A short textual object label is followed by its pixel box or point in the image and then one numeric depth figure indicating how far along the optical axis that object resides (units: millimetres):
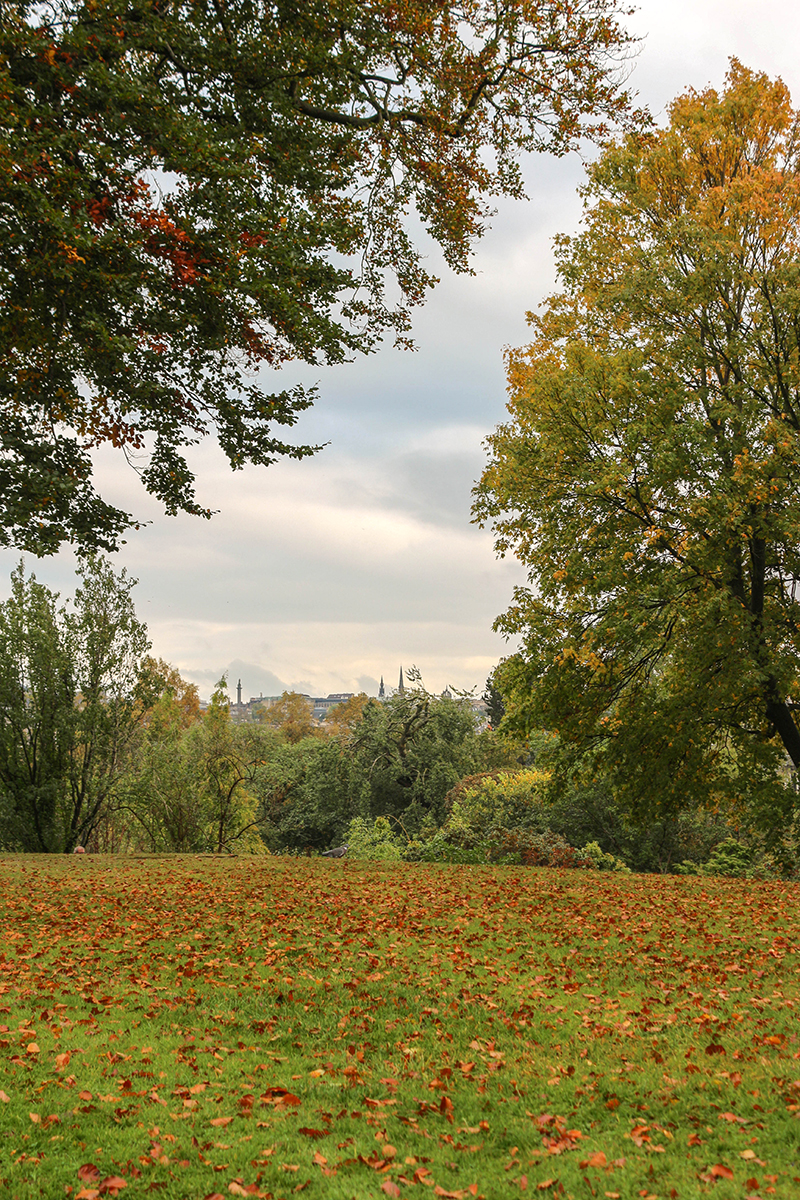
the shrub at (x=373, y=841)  19734
